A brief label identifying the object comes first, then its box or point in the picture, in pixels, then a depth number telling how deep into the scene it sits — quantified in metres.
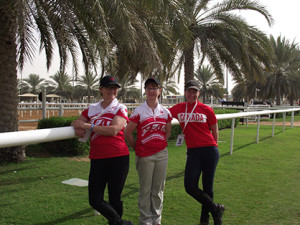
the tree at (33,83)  48.19
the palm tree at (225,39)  11.14
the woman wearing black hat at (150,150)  2.69
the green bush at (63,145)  6.87
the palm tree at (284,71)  25.30
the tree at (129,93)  43.31
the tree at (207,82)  42.00
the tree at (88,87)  42.53
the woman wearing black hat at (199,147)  2.93
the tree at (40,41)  4.96
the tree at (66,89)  42.47
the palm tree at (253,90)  28.20
